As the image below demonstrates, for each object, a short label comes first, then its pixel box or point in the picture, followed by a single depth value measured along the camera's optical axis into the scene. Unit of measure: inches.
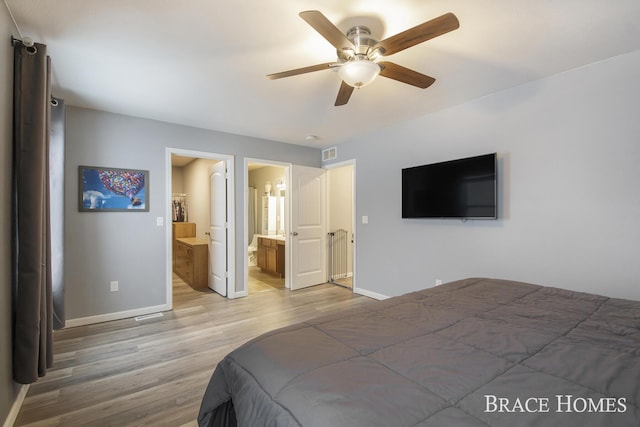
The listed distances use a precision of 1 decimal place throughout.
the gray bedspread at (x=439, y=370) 29.8
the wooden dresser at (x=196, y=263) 188.5
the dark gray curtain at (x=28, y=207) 67.2
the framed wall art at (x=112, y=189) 127.8
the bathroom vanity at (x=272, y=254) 214.8
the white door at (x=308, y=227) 185.9
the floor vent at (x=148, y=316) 134.6
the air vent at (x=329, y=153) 192.2
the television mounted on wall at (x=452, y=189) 113.1
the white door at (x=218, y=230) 169.3
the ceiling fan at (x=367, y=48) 58.6
